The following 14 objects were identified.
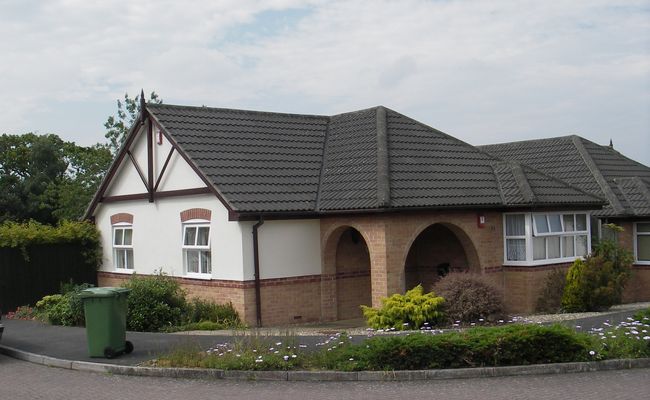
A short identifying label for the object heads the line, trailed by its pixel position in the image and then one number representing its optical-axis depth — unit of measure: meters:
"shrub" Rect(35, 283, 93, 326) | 18.02
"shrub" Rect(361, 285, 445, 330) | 15.73
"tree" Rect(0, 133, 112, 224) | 35.97
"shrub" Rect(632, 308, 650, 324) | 13.09
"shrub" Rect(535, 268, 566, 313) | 19.31
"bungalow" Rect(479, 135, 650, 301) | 23.41
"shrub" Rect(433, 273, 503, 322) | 15.83
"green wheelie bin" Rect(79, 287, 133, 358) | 12.97
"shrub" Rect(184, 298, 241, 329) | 17.89
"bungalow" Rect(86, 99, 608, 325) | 18.31
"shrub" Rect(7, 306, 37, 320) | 20.33
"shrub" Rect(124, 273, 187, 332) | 16.98
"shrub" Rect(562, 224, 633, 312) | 18.48
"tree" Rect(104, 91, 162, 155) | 38.22
